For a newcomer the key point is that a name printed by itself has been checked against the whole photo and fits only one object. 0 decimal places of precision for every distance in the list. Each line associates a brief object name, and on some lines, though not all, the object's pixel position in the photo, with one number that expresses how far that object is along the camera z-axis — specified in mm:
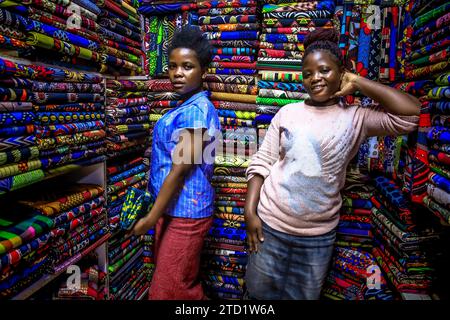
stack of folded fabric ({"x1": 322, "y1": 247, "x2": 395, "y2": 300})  1473
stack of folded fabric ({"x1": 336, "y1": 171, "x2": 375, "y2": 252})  1638
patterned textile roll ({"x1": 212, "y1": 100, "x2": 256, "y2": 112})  1822
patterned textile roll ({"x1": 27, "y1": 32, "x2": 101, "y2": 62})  1109
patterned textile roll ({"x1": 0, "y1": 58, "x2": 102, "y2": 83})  990
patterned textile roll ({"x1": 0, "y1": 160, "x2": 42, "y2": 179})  987
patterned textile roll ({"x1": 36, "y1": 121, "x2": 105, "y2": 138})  1197
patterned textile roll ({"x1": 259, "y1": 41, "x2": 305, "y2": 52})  1646
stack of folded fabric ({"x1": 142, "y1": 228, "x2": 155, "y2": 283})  2145
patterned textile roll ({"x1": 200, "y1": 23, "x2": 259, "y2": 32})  1725
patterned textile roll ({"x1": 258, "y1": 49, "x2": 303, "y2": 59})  1651
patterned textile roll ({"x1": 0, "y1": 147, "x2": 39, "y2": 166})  977
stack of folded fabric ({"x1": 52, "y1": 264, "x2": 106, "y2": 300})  1574
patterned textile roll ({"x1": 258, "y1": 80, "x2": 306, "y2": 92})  1657
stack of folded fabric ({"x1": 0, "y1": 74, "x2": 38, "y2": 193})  982
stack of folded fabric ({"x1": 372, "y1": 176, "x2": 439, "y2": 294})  1239
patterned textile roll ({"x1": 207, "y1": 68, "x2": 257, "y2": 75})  1792
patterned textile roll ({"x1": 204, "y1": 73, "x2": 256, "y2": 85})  1790
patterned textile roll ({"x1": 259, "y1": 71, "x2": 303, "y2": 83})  1646
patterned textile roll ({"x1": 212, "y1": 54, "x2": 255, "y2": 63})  1777
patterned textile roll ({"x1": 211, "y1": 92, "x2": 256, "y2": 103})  1807
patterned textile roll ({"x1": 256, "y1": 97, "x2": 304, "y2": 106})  1675
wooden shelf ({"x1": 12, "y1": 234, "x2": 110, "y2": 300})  1126
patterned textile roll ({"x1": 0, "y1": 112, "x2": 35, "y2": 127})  978
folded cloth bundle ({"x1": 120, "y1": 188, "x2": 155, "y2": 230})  1226
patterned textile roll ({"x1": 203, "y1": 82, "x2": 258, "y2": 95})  1796
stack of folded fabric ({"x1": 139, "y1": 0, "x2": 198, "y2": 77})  1880
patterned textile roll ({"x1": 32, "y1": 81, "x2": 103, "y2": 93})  1178
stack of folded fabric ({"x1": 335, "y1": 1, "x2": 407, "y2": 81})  1521
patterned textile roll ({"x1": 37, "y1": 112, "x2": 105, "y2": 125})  1226
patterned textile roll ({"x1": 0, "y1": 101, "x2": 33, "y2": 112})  981
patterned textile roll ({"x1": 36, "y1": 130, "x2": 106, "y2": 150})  1195
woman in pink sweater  1074
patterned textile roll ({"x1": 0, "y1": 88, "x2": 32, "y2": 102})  975
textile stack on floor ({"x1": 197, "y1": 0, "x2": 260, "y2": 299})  1753
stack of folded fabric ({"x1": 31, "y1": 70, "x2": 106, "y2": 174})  1207
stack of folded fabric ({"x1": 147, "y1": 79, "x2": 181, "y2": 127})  1979
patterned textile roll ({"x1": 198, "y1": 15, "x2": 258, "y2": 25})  1720
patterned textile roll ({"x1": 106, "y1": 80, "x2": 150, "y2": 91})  1715
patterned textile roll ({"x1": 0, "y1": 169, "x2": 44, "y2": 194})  989
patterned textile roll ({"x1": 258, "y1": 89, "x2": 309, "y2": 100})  1660
